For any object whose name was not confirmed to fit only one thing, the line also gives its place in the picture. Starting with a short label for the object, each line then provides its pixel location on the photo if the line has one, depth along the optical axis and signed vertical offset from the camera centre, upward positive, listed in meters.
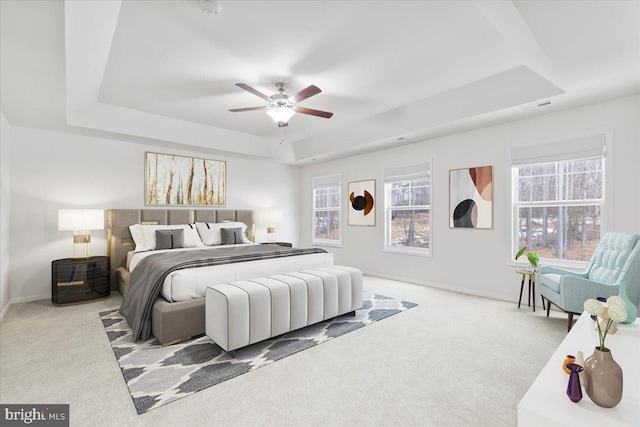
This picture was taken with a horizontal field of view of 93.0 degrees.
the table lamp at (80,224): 3.97 -0.14
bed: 2.70 -0.63
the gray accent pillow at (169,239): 4.38 -0.38
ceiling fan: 3.35 +1.19
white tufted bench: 2.43 -0.82
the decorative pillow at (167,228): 4.44 -0.34
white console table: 1.07 -0.72
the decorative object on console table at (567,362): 1.31 -0.67
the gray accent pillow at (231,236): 5.03 -0.38
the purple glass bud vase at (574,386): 1.15 -0.66
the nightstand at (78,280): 3.85 -0.87
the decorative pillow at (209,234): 4.98 -0.34
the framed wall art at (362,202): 5.76 +0.21
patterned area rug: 2.02 -1.17
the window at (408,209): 5.06 +0.07
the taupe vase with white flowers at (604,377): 1.12 -0.61
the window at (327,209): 6.56 +0.09
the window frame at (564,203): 3.30 +0.12
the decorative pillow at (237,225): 5.28 -0.22
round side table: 3.59 -0.84
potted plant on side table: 3.57 -0.54
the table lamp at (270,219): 6.18 -0.12
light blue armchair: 2.64 -0.62
